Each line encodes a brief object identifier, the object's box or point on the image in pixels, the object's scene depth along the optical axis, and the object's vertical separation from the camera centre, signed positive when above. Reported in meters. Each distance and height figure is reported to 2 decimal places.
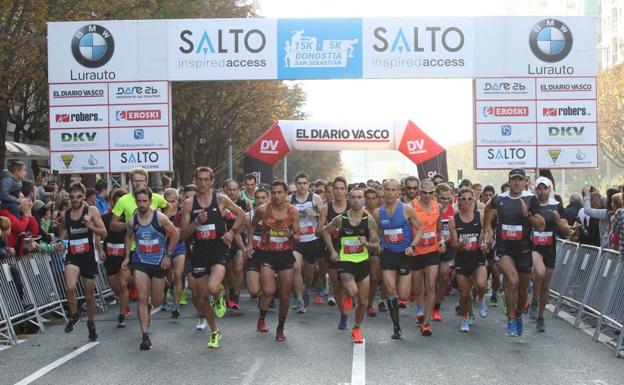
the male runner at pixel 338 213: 12.02 -0.34
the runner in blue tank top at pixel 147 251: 10.70 -0.70
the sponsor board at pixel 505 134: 18.33 +0.88
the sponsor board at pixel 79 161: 18.75 +0.48
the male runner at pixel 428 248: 11.71 -0.77
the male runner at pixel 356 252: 11.14 -0.75
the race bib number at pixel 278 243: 11.28 -0.65
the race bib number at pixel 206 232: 11.16 -0.51
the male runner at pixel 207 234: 11.02 -0.53
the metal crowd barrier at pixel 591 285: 11.10 -1.31
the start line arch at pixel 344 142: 24.55 +1.06
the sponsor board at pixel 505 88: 18.38 +1.72
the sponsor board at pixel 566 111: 18.28 +1.29
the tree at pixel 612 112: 59.31 +4.16
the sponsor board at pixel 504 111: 18.33 +1.29
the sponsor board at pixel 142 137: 18.64 +0.92
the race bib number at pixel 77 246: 11.73 -0.68
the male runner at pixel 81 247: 11.68 -0.69
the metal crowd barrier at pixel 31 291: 11.95 -1.34
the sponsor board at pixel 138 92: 18.67 +1.75
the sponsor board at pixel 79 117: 18.70 +1.32
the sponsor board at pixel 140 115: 18.61 +1.33
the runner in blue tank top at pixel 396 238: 11.52 -0.62
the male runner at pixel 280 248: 11.27 -0.70
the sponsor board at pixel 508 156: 18.34 +0.49
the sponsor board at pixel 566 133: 18.28 +0.88
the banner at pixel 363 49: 18.41 +2.48
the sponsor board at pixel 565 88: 18.30 +1.70
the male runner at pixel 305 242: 13.95 -0.81
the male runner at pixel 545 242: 12.16 -0.74
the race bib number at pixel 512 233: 11.50 -0.58
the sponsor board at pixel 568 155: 18.30 +0.48
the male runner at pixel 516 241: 11.51 -0.67
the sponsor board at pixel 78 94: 18.72 +1.74
